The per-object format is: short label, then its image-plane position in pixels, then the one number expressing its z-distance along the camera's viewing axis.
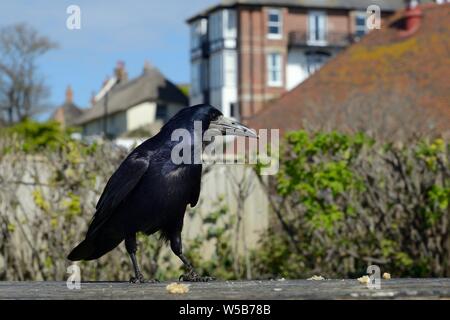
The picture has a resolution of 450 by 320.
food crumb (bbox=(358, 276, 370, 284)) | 5.42
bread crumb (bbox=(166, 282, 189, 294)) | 5.22
